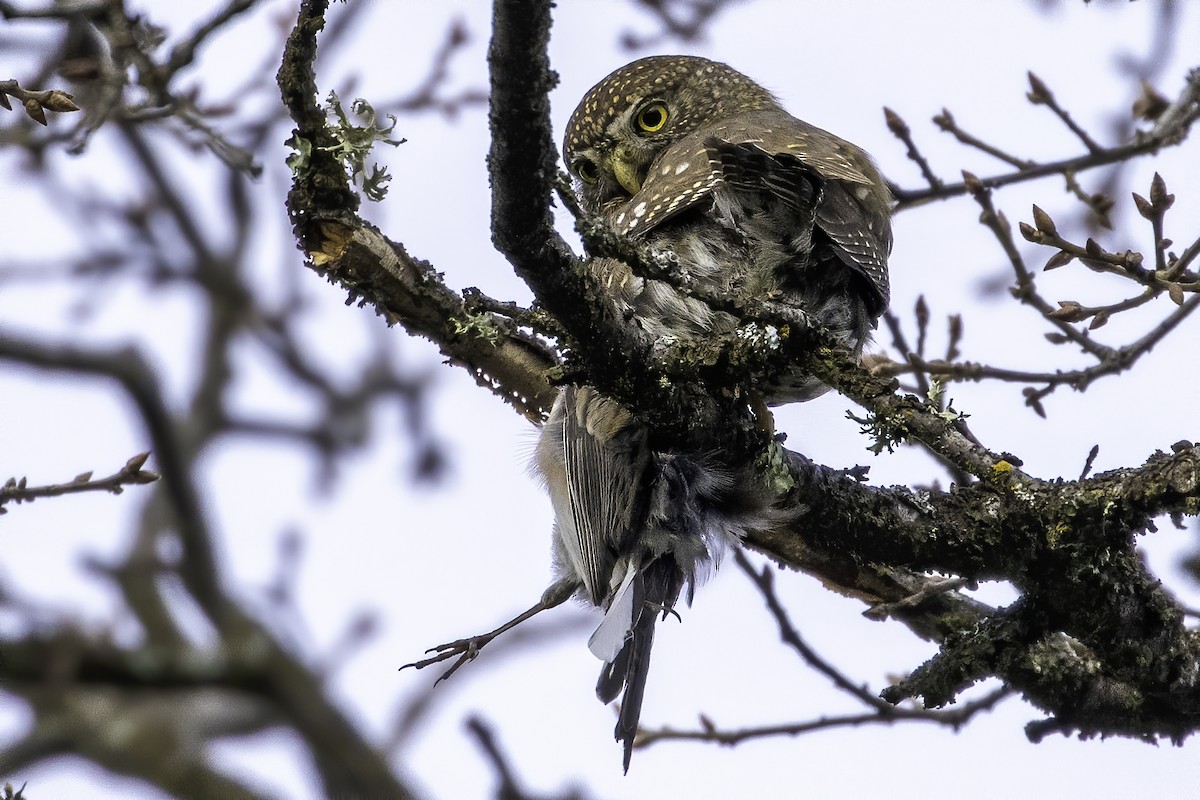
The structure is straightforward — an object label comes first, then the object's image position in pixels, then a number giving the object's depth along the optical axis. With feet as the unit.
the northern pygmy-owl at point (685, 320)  20.58
